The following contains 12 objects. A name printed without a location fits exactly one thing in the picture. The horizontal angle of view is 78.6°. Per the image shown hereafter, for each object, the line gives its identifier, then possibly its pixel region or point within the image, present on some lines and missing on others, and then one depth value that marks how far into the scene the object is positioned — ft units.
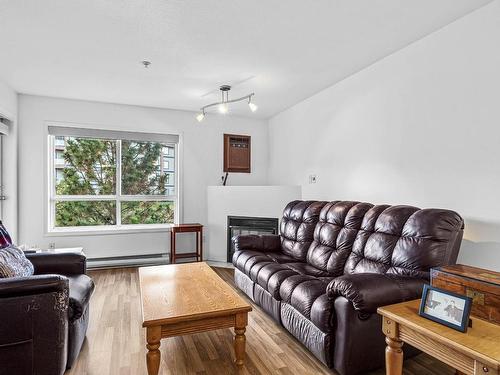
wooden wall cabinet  16.84
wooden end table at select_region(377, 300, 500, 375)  3.93
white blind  14.02
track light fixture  11.90
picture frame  4.47
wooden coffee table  5.86
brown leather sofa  6.11
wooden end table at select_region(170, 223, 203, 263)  14.64
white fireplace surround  14.51
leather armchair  5.44
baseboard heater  14.48
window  14.39
